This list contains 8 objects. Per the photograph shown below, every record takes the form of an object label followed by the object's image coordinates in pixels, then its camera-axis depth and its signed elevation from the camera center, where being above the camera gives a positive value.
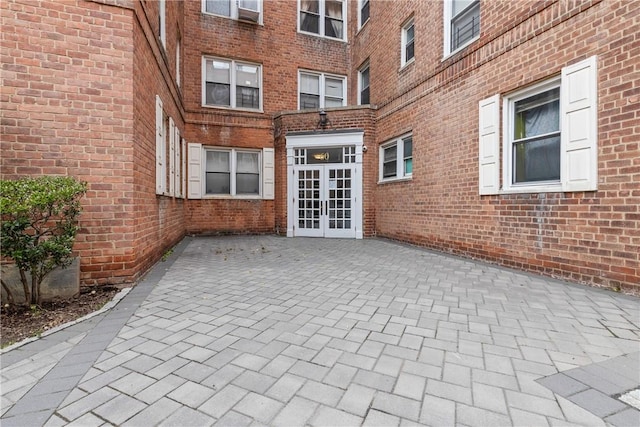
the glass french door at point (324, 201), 9.62 +0.22
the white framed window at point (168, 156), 5.47 +1.14
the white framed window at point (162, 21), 5.97 +3.74
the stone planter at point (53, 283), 3.20 -0.80
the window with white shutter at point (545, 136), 4.00 +1.08
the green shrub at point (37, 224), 2.85 -0.16
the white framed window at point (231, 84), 10.27 +4.19
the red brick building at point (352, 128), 3.61 +1.41
